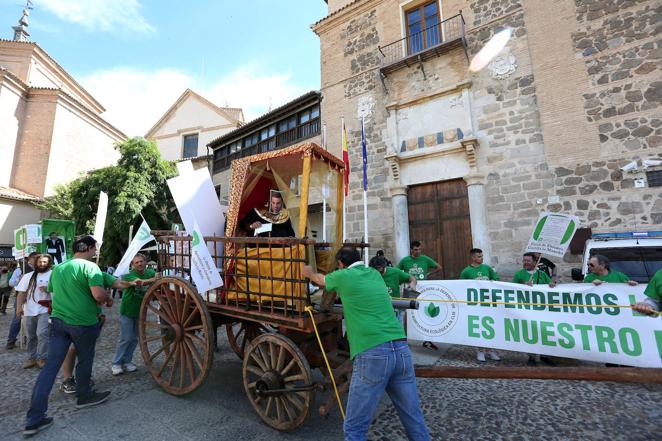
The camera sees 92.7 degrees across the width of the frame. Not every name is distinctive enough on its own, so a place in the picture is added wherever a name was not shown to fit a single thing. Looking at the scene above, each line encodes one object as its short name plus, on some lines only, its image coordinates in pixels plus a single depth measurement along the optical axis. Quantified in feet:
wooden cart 9.28
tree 44.80
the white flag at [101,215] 16.99
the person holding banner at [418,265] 18.80
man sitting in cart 12.60
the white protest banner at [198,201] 11.91
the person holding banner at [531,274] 16.19
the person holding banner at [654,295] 10.75
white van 14.62
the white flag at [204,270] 10.41
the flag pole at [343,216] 13.49
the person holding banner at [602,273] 13.61
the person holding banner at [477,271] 17.13
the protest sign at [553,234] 13.84
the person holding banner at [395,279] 15.57
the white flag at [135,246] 13.78
